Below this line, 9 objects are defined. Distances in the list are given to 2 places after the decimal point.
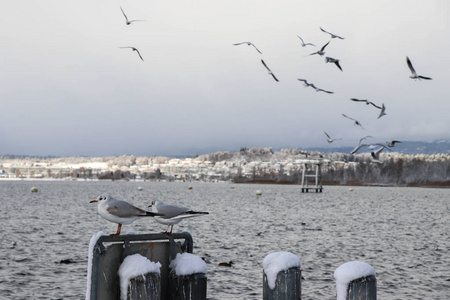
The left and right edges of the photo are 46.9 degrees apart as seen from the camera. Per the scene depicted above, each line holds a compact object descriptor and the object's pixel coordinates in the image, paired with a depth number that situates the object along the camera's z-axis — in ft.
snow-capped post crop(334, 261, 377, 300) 20.80
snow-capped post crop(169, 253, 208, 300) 22.62
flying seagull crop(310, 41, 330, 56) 57.15
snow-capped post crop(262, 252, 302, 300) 22.06
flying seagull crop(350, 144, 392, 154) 54.78
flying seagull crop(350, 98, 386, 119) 52.34
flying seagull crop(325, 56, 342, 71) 56.37
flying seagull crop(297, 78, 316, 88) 54.80
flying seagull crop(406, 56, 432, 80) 45.19
